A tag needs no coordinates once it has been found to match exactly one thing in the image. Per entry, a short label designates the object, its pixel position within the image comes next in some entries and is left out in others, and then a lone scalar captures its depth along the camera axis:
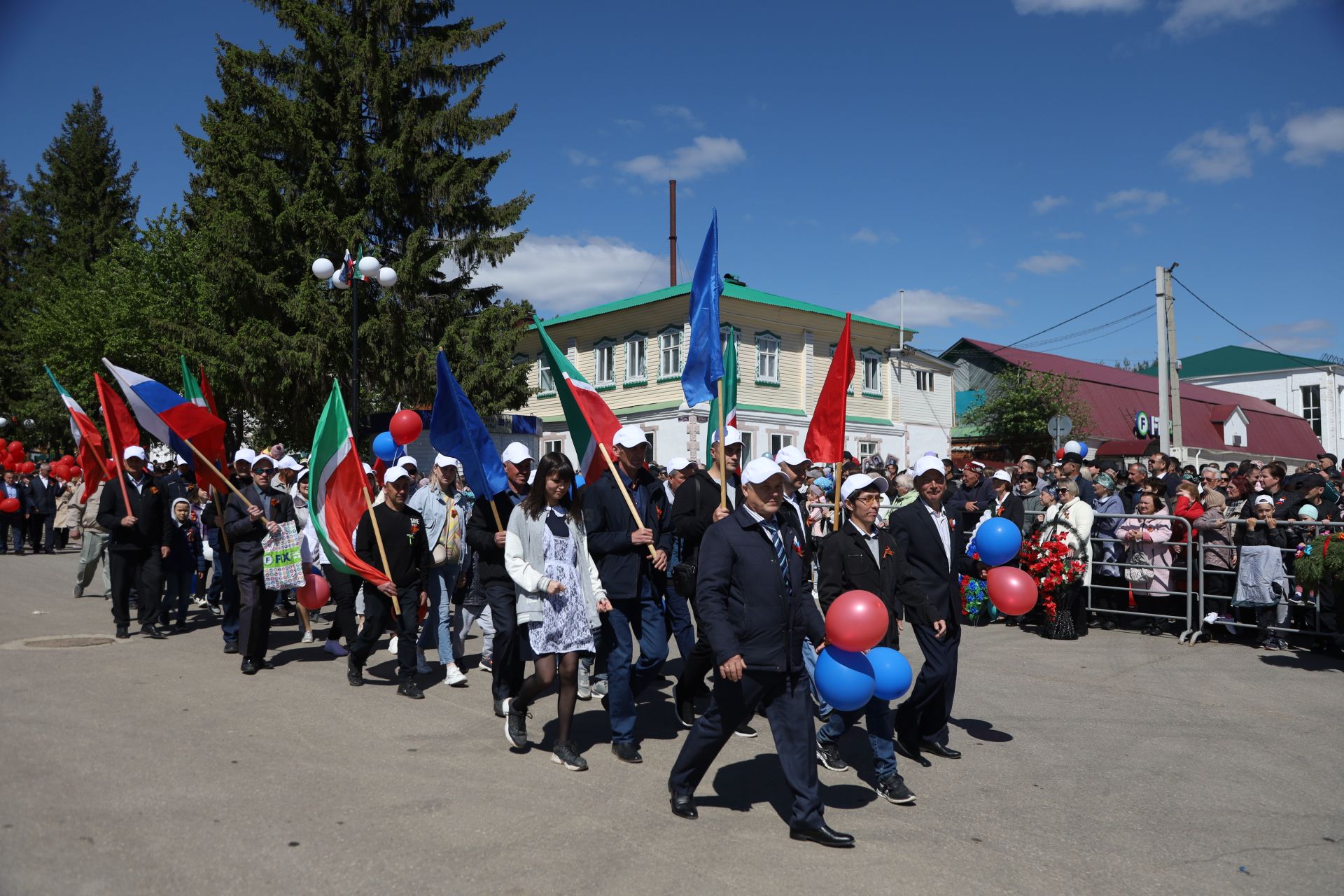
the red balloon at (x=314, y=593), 9.95
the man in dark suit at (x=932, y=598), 6.18
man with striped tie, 4.95
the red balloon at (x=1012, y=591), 6.88
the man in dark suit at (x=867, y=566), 6.02
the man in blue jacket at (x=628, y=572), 6.58
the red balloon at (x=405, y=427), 11.44
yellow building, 34.16
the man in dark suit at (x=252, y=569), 9.29
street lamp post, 15.17
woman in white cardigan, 6.31
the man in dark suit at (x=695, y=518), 6.84
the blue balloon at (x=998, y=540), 6.89
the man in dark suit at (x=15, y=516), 22.33
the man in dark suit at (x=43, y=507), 23.11
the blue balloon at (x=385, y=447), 12.96
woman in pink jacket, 11.70
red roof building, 48.31
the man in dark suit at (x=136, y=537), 10.59
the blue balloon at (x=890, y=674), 5.44
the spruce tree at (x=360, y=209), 25.44
